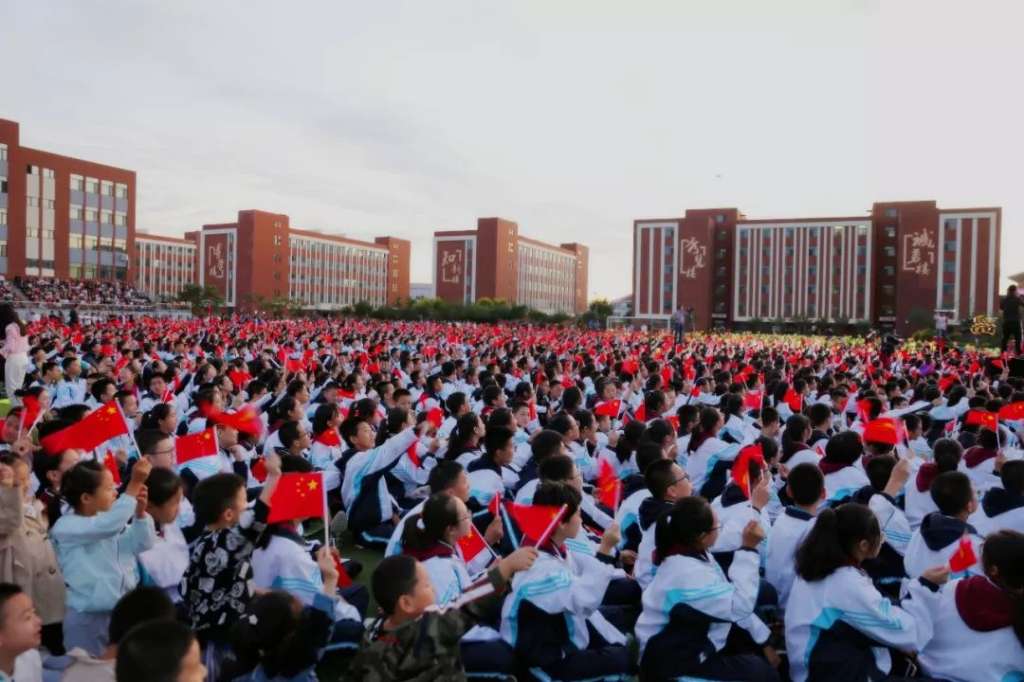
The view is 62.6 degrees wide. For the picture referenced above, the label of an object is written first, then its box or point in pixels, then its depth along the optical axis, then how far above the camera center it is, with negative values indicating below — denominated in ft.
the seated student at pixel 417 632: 9.12 -3.37
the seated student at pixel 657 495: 14.43 -2.91
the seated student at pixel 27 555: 11.47 -3.32
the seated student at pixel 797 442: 19.38 -2.73
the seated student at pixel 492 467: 17.92 -3.15
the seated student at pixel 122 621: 8.73 -3.17
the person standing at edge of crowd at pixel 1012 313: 52.70 +1.45
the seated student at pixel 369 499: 19.47 -4.19
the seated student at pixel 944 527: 12.90 -2.98
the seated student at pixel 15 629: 8.79 -3.31
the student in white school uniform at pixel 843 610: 10.72 -3.58
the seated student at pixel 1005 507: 14.42 -2.96
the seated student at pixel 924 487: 16.98 -3.12
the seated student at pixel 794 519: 13.89 -3.12
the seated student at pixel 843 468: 16.96 -2.81
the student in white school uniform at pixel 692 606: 10.93 -3.65
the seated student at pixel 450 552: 11.79 -3.27
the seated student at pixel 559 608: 11.13 -3.82
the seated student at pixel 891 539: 14.78 -3.64
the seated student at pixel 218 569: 11.51 -3.47
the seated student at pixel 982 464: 19.56 -3.02
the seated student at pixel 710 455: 20.42 -3.08
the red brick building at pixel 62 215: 152.66 +19.50
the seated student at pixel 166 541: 12.59 -3.52
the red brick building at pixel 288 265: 251.19 +17.83
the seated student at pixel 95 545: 12.05 -3.34
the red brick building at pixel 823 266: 175.32 +14.95
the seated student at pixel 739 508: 14.02 -3.13
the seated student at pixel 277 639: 9.85 -3.85
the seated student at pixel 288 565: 11.68 -3.46
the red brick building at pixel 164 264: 301.84 +19.63
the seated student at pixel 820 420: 24.44 -2.59
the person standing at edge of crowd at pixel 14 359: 36.01 -1.97
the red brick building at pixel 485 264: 257.14 +19.00
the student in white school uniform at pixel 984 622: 10.18 -3.60
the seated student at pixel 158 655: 7.34 -2.97
